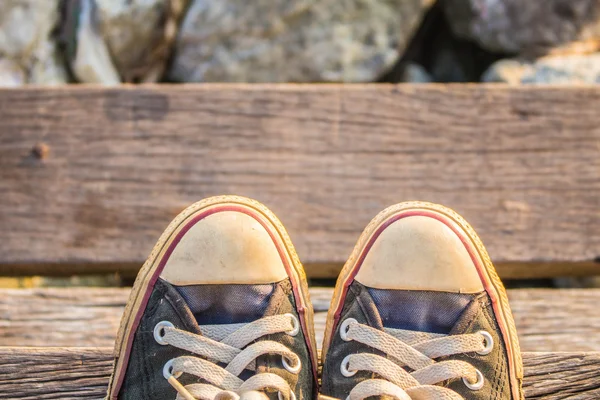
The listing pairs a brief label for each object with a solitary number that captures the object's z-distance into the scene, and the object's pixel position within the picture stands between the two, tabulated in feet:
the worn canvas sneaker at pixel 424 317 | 3.57
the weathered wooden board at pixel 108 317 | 4.45
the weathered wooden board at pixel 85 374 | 3.89
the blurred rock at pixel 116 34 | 7.53
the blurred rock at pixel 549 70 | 7.17
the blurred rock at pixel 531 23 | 7.28
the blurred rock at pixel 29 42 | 7.34
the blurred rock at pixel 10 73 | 7.41
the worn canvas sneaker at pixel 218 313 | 3.57
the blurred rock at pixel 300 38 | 7.50
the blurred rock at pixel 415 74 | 8.07
